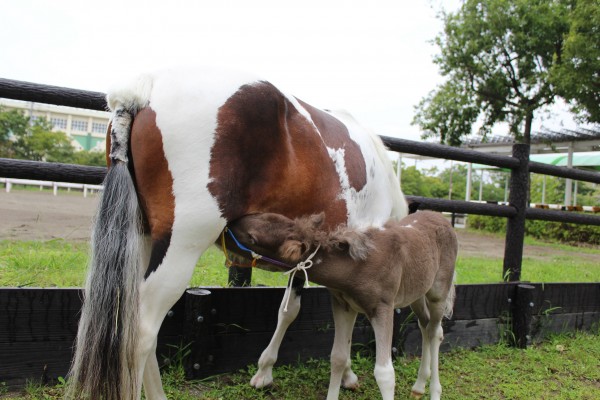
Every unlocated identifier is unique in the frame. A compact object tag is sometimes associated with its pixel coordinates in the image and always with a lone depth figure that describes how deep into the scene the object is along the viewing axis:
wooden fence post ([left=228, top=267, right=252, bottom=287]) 3.82
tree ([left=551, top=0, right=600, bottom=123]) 13.85
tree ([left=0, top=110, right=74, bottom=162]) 30.98
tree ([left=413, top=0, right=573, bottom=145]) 16.91
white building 63.09
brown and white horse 2.12
